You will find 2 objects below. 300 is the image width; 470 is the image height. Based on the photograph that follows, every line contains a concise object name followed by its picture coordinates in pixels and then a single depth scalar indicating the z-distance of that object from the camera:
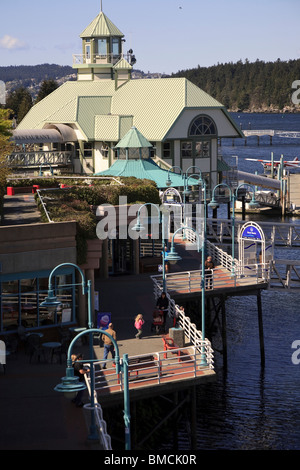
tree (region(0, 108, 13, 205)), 49.49
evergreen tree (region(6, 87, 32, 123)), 150.57
